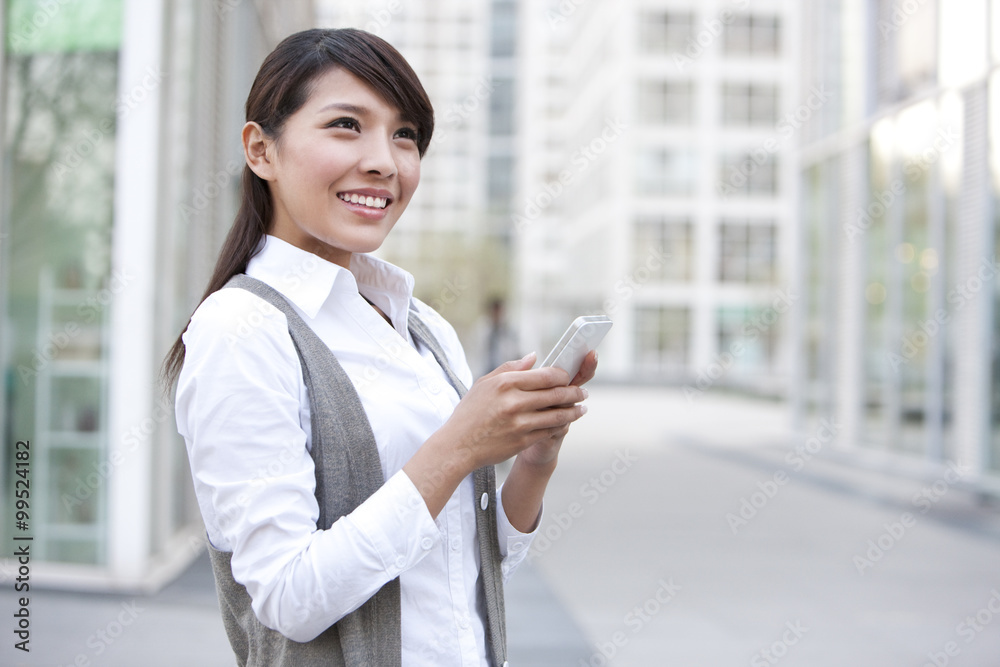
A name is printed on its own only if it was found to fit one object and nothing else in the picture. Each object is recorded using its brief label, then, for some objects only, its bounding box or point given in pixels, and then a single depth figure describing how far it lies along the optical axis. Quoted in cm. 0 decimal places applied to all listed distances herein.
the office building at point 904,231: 974
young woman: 114
